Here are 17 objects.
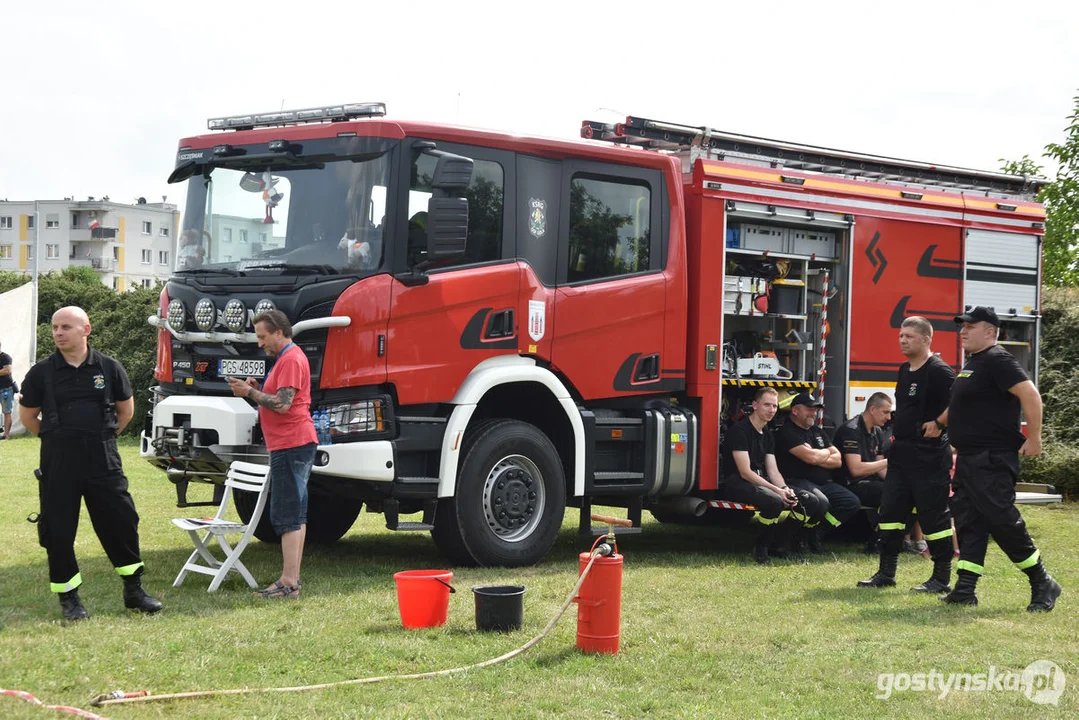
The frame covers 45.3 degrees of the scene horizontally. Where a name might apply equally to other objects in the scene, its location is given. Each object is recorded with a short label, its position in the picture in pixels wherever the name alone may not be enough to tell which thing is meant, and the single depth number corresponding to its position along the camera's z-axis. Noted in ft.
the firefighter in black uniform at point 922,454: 29.37
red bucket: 23.45
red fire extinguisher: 21.61
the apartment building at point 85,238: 358.43
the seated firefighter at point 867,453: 36.37
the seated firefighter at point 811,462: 35.60
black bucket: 23.22
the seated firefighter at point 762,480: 33.99
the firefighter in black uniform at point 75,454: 24.04
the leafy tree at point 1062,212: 70.59
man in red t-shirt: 26.68
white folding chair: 27.09
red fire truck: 28.78
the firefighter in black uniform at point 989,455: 27.07
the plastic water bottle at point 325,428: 28.68
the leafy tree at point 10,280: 162.79
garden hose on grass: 17.95
